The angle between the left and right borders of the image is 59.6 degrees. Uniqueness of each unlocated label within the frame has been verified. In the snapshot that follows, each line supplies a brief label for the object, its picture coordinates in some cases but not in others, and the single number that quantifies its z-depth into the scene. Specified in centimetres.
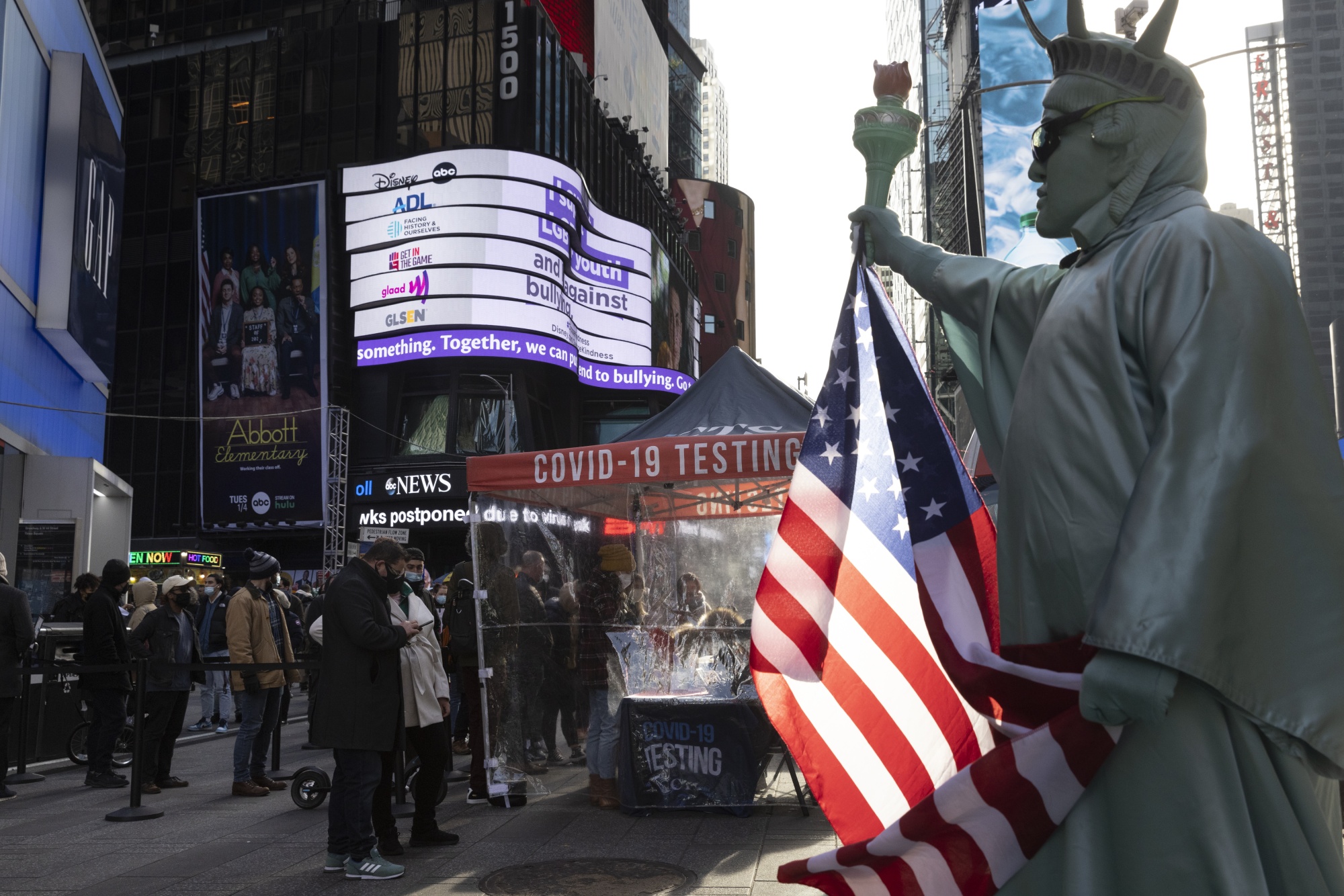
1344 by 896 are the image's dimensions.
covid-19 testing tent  880
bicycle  1240
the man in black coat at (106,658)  1065
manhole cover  645
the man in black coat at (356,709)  674
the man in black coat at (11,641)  990
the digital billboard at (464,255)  3647
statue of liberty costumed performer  205
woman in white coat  744
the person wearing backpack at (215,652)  1261
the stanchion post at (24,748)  1111
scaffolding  3133
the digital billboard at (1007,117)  1969
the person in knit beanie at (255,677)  1012
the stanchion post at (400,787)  902
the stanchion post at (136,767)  891
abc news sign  3622
